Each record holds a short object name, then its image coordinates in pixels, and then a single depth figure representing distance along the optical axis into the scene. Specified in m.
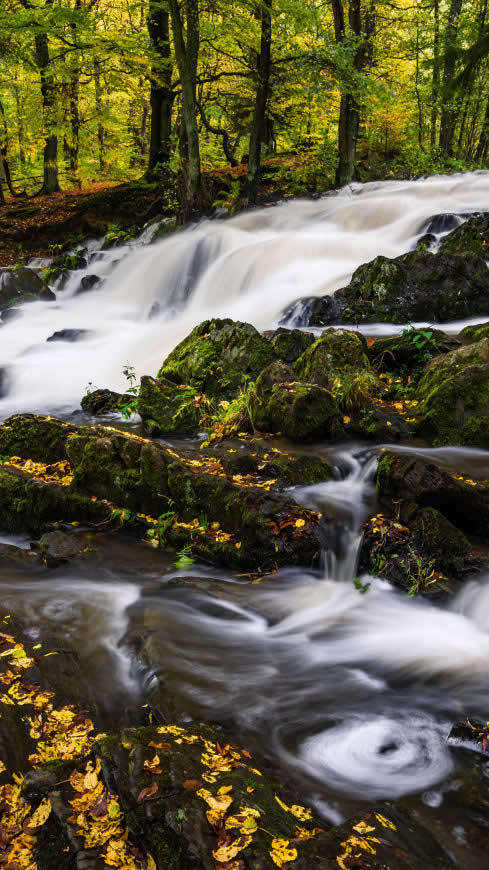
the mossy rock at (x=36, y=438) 5.72
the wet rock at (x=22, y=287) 13.59
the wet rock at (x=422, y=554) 4.03
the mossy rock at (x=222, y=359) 7.25
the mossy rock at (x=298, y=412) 5.72
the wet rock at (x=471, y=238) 9.69
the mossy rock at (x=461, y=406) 5.58
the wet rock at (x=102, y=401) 7.52
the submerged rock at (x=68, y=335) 11.20
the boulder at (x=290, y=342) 7.72
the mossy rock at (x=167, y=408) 6.65
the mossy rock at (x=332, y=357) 6.64
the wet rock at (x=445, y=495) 4.35
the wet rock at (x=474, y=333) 7.27
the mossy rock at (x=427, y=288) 8.87
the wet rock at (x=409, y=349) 7.14
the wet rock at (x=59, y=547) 4.41
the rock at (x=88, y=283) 14.33
